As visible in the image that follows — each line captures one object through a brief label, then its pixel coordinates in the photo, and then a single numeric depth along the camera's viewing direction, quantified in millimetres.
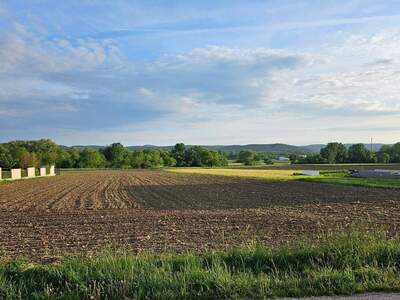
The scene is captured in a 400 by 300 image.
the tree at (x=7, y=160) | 130250
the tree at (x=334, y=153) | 153625
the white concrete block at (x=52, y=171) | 111012
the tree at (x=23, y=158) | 120975
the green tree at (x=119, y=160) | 190750
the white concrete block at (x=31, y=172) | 91631
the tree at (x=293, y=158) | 172700
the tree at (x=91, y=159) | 178000
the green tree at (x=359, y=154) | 147250
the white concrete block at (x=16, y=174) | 79600
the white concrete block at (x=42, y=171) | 102494
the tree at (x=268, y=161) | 175525
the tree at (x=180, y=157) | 186500
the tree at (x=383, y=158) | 142250
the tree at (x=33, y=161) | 123256
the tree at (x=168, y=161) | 186200
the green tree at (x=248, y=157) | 175850
